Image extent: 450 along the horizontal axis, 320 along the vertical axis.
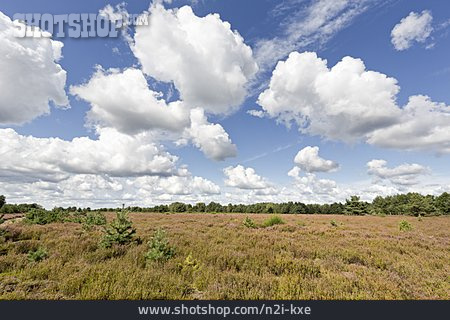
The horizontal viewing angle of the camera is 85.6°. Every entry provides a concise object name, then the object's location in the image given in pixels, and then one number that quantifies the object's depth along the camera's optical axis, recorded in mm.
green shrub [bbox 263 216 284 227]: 22391
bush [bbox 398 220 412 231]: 19566
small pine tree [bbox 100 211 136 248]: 10141
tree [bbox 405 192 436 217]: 58931
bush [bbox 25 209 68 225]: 20500
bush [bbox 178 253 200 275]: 6942
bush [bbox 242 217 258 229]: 20302
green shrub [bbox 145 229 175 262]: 7961
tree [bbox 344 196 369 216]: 55594
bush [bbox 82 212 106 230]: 20000
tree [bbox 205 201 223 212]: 92250
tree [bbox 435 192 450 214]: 62500
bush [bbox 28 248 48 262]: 8001
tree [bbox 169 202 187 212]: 80388
